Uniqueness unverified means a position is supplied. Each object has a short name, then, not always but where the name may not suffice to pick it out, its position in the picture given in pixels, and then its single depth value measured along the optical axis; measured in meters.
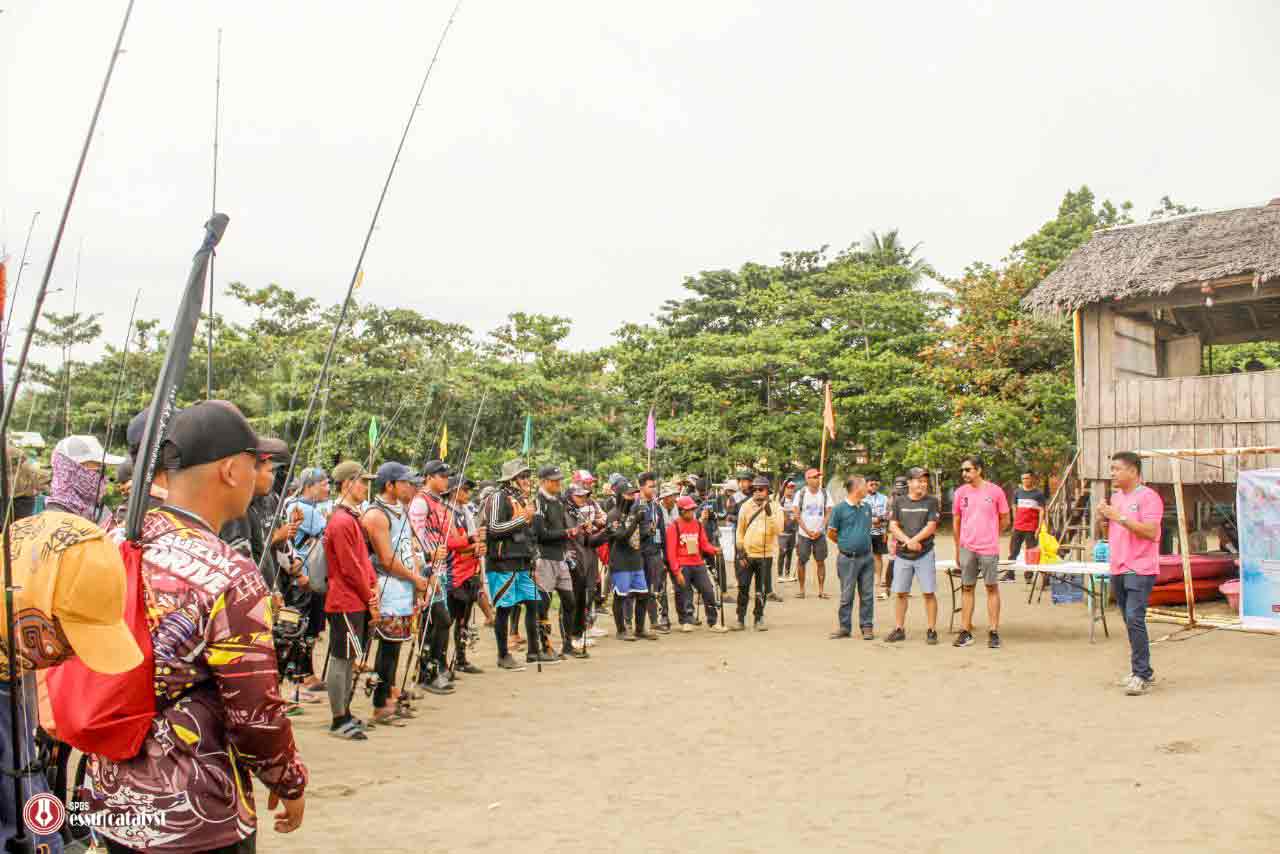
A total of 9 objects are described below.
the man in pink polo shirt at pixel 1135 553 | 8.12
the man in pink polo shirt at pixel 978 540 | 10.64
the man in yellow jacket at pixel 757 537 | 12.07
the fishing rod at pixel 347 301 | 3.33
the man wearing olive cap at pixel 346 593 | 6.52
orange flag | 18.96
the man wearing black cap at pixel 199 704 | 2.29
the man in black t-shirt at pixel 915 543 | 10.90
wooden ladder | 16.61
